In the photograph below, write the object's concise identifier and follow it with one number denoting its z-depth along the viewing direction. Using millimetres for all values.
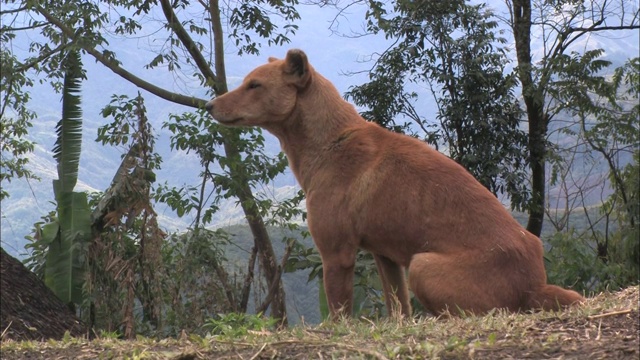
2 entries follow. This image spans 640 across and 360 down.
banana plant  10141
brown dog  5727
